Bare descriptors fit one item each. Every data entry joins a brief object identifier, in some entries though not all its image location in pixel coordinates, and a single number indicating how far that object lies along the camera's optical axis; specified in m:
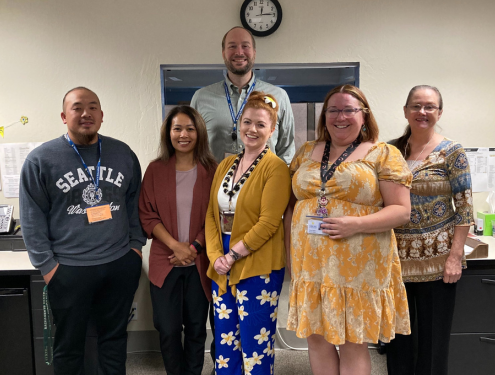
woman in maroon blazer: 1.81
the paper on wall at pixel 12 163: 2.60
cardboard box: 2.03
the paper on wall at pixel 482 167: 2.69
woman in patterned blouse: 1.65
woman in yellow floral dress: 1.42
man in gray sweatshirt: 1.66
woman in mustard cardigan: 1.64
